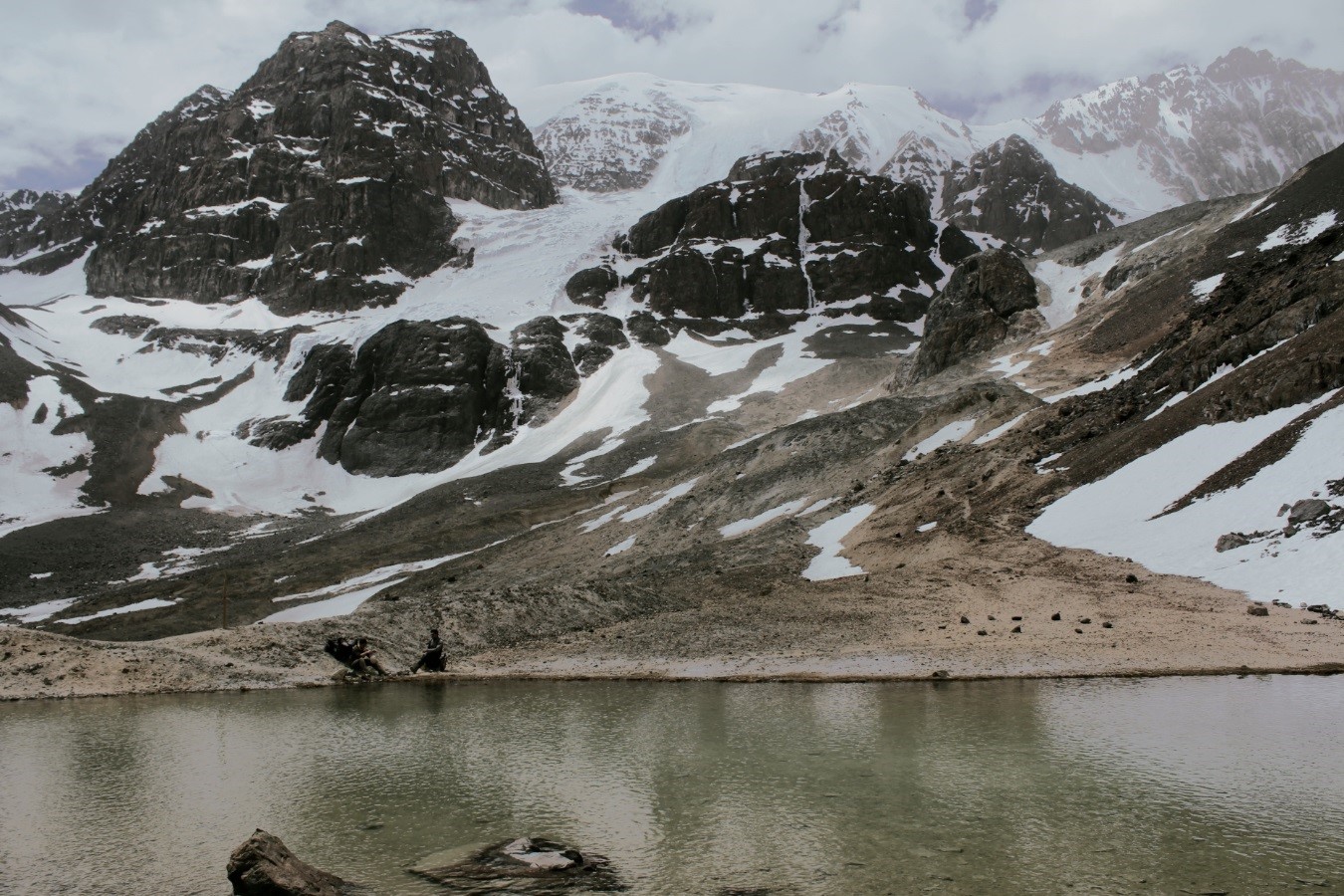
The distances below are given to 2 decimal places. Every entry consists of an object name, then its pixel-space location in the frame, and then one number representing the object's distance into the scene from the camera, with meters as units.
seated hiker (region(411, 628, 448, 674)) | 26.77
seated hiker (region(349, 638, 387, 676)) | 26.12
